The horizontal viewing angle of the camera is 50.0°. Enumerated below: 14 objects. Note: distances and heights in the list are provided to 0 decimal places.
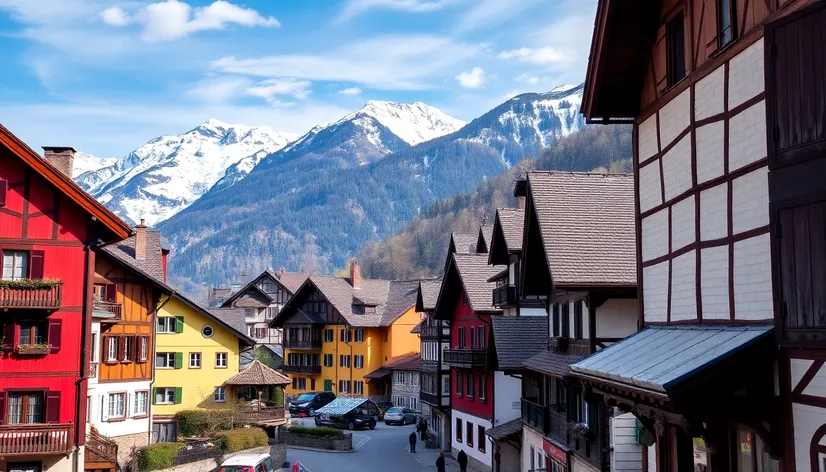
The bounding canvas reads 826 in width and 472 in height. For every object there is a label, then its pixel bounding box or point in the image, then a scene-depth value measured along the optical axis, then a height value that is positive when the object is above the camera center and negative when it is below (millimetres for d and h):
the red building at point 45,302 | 30828 +234
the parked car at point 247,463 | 30469 -5370
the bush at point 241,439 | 45438 -6738
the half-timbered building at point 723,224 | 10367 +1221
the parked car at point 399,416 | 66250 -7954
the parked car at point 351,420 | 62719 -7819
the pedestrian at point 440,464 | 40688 -7102
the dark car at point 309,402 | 72250 -7659
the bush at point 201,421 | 50259 -6442
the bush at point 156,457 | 41406 -6949
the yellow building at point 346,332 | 76250 -1948
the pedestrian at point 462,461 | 42756 -7291
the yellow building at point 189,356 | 54188 -2886
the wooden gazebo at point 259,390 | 51500 -5043
